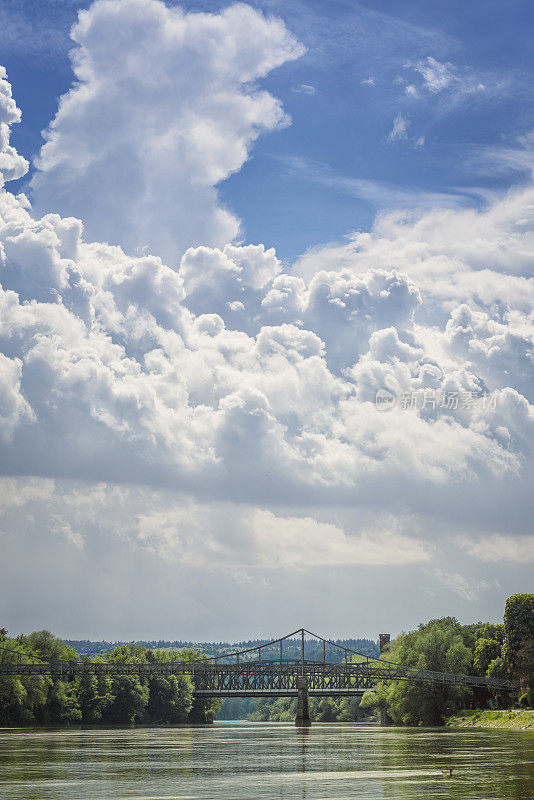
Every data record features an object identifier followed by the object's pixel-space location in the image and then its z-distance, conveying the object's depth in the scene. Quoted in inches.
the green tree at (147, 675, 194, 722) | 7731.3
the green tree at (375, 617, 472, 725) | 6033.5
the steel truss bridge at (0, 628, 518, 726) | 5802.2
